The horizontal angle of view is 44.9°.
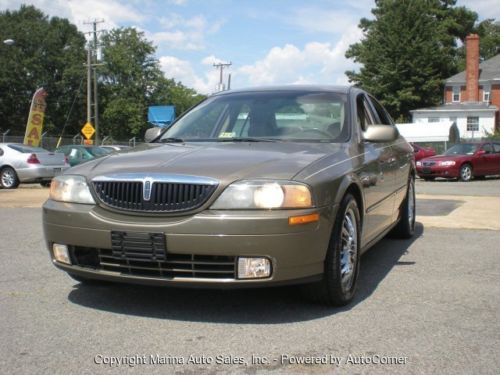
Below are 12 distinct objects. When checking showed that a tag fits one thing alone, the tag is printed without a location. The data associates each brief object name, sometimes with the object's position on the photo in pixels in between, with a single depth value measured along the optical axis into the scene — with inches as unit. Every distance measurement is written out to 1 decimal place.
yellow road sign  1433.3
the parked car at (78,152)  789.2
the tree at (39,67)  2456.9
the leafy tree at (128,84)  2930.6
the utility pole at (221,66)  2499.5
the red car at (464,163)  812.0
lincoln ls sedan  139.3
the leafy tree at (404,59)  2110.0
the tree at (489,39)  2940.5
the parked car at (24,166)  657.6
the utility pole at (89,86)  1731.9
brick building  2022.6
